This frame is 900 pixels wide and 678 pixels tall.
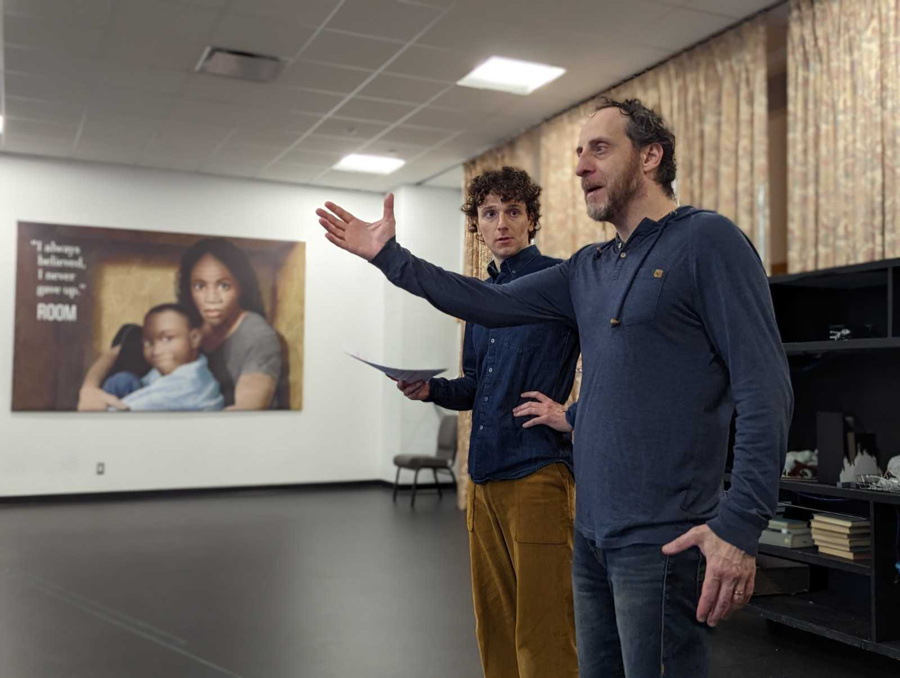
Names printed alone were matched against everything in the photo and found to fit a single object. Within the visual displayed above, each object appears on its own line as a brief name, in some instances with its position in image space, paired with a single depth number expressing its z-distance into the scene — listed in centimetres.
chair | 871
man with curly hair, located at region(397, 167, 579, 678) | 220
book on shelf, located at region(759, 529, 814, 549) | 405
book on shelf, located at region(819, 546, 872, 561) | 376
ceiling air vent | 580
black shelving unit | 359
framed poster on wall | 852
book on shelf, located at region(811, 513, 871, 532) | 378
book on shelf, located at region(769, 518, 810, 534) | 407
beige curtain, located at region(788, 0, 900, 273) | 443
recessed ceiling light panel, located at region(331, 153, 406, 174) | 847
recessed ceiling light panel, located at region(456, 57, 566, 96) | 603
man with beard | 145
